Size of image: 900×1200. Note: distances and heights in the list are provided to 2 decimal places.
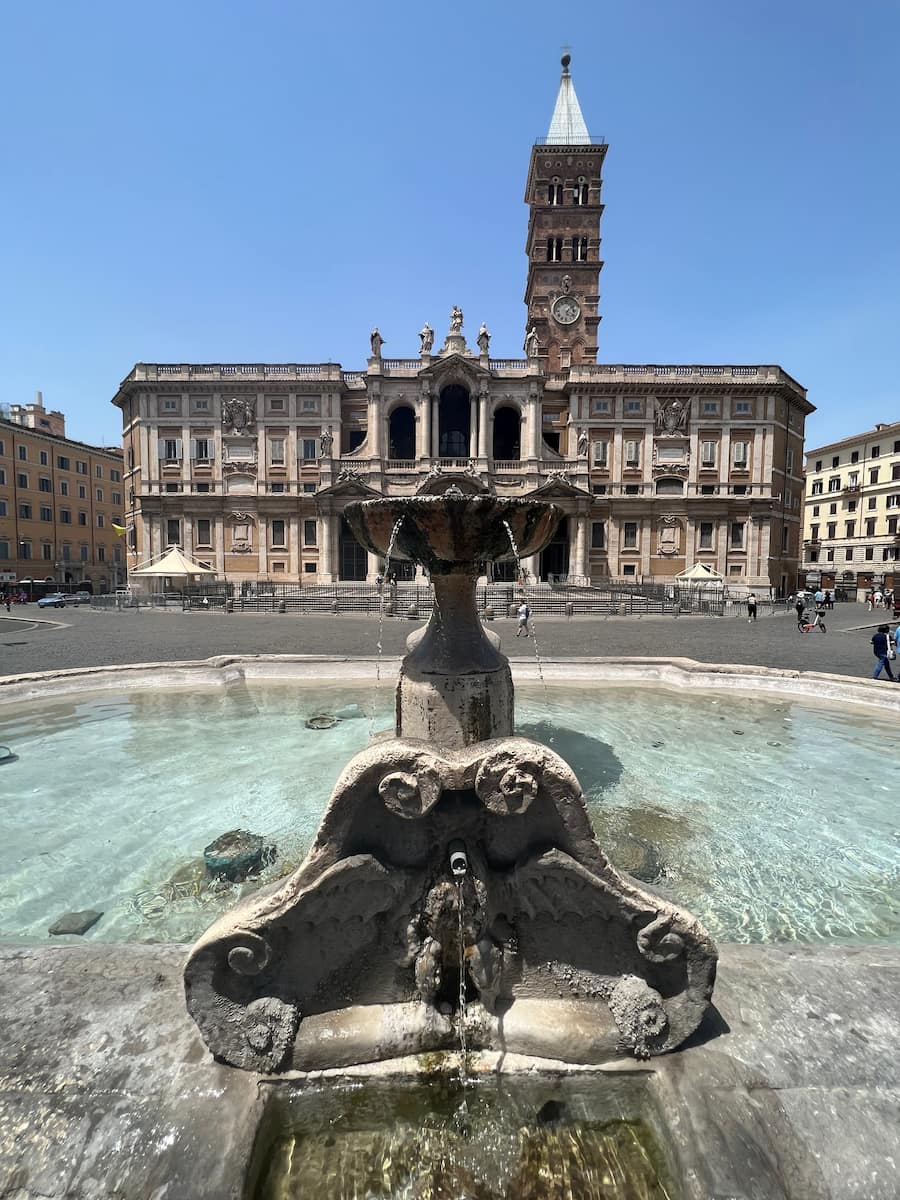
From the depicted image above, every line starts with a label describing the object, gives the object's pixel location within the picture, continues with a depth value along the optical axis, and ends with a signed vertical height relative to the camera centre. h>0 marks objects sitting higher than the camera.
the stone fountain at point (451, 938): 1.82 -1.28
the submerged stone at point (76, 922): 3.01 -2.01
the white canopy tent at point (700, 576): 31.13 -0.35
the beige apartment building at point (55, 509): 47.16 +4.91
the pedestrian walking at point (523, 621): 16.44 -1.66
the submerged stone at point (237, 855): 3.61 -2.00
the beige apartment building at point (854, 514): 49.84 +5.74
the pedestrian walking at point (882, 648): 10.05 -1.40
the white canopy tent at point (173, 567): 26.62 -0.24
